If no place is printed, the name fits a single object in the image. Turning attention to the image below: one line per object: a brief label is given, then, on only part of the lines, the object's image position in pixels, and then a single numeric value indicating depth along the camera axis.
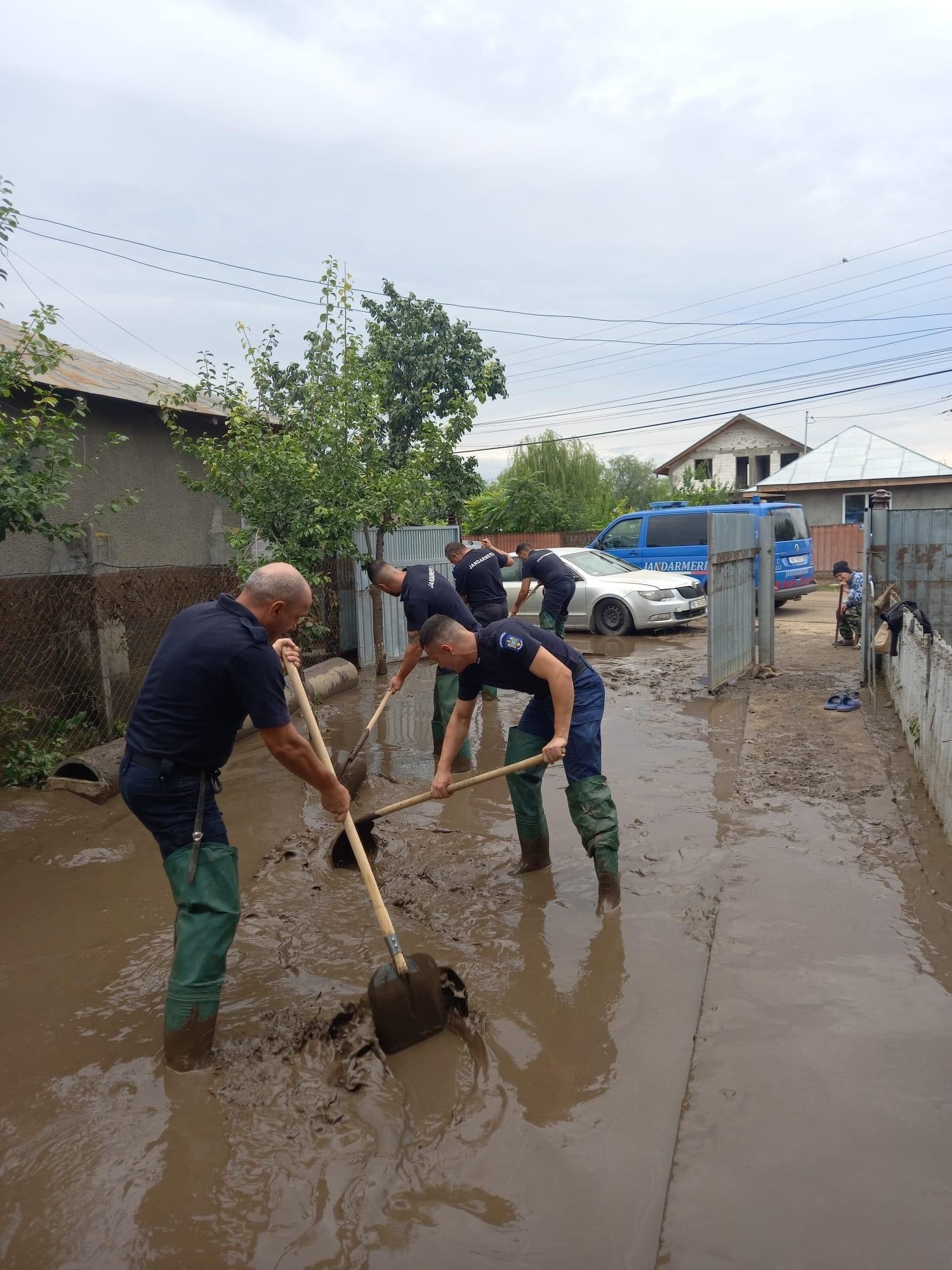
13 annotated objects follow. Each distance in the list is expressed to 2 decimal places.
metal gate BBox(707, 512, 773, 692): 9.12
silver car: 13.91
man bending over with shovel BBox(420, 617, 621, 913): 4.34
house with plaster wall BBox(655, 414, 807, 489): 42.59
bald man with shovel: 3.08
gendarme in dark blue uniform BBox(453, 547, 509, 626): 8.23
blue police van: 15.62
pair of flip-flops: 8.56
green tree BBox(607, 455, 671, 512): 42.09
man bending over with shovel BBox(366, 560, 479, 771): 6.48
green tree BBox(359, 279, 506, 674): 19.17
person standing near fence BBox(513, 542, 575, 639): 9.79
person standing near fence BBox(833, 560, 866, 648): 12.16
